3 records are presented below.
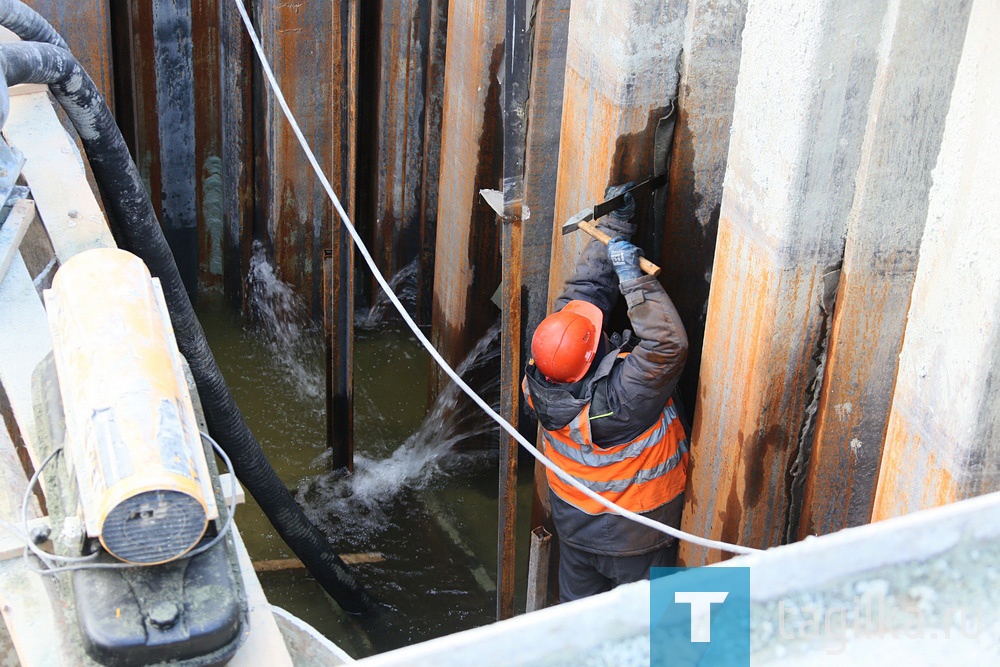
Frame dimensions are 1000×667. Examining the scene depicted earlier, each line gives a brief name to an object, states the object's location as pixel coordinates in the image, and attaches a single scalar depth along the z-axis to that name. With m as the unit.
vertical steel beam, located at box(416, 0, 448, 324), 6.47
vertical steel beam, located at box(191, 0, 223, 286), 6.96
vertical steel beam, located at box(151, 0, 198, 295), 6.88
